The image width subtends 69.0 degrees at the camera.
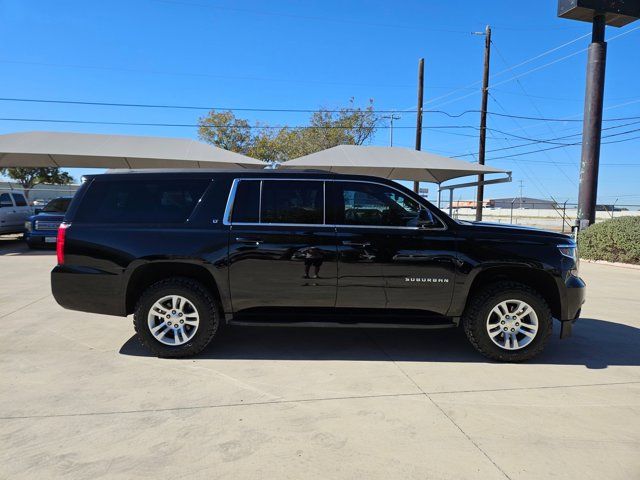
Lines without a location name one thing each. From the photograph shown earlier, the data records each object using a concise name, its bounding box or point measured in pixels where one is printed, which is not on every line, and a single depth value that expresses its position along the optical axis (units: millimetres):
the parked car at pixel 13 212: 15023
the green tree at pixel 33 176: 53306
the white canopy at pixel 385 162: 16266
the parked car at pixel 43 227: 13633
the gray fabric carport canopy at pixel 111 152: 15391
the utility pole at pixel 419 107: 25766
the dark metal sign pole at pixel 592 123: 15039
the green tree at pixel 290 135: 38781
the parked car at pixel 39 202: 24519
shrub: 12938
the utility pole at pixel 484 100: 21844
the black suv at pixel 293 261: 4582
